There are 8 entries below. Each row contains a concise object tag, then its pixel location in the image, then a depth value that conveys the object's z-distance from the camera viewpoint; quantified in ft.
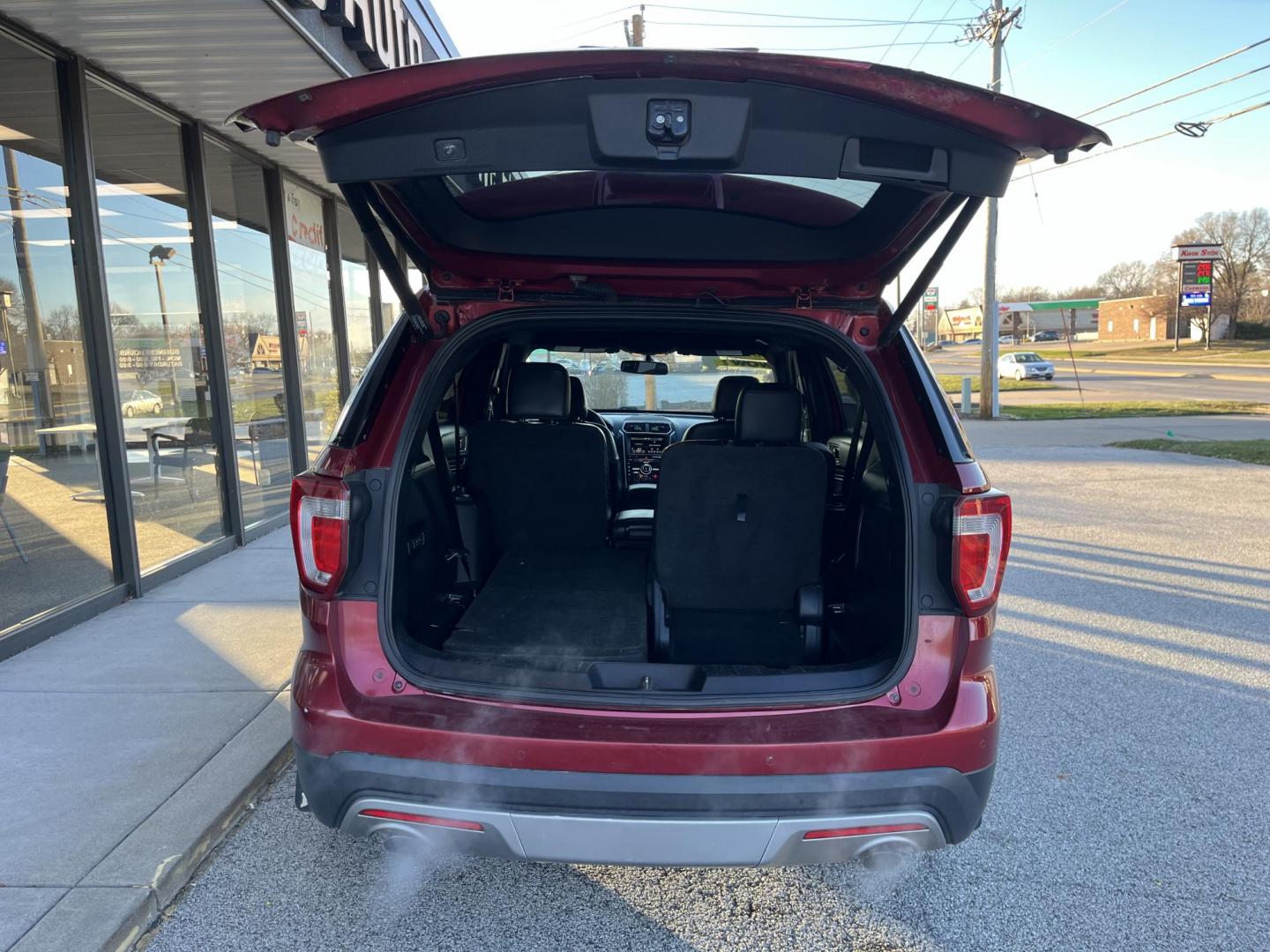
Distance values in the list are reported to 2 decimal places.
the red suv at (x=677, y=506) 5.71
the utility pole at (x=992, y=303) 56.44
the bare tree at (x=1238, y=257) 208.54
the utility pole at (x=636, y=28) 77.39
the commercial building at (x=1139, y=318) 226.91
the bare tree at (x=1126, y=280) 274.77
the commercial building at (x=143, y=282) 14.65
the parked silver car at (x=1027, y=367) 115.75
